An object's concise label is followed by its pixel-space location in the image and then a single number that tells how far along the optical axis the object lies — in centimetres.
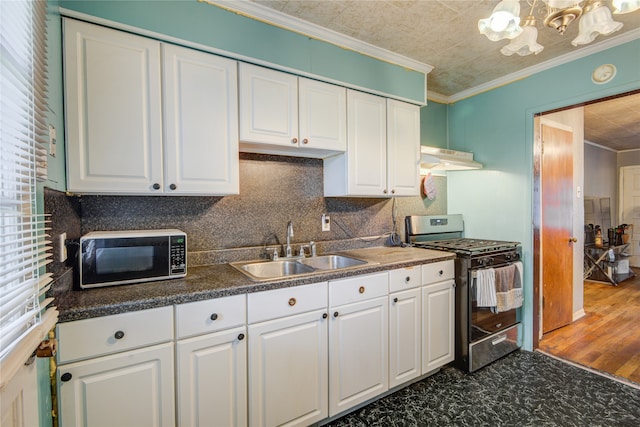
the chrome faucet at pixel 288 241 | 220
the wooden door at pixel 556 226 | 289
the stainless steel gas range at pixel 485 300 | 235
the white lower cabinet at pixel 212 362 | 135
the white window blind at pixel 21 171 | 75
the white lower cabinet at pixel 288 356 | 153
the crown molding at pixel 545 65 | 214
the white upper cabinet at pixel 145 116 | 139
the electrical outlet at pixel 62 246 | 128
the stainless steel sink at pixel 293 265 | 204
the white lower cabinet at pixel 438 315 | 221
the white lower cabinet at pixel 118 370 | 116
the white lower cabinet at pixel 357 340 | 178
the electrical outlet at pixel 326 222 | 247
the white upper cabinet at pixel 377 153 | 222
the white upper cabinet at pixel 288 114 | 181
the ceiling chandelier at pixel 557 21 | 122
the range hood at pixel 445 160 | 262
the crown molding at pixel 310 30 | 172
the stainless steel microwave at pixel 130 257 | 139
